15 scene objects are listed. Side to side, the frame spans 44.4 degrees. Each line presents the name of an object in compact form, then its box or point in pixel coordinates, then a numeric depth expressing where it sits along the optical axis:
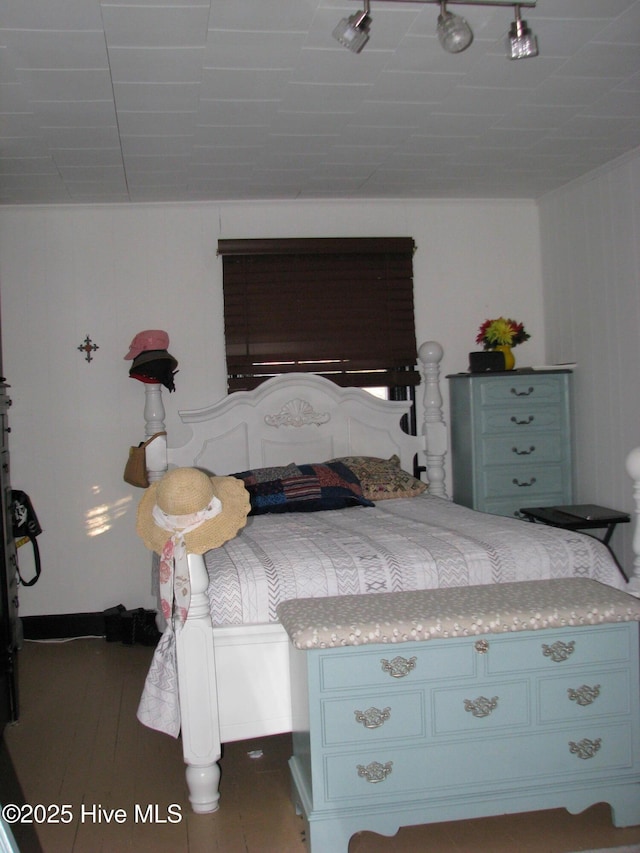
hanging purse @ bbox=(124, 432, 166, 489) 4.24
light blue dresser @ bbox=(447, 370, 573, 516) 4.46
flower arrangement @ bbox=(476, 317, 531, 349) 4.54
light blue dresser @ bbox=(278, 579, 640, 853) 2.20
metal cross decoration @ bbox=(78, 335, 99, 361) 4.52
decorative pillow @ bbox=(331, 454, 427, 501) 4.15
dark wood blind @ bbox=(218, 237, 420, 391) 4.62
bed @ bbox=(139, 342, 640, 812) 2.46
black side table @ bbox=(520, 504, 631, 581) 4.00
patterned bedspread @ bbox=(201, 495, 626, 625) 2.55
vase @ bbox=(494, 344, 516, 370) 4.57
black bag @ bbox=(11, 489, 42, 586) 4.29
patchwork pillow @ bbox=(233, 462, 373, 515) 3.86
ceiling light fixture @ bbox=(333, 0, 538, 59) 2.23
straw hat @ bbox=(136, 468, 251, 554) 2.38
